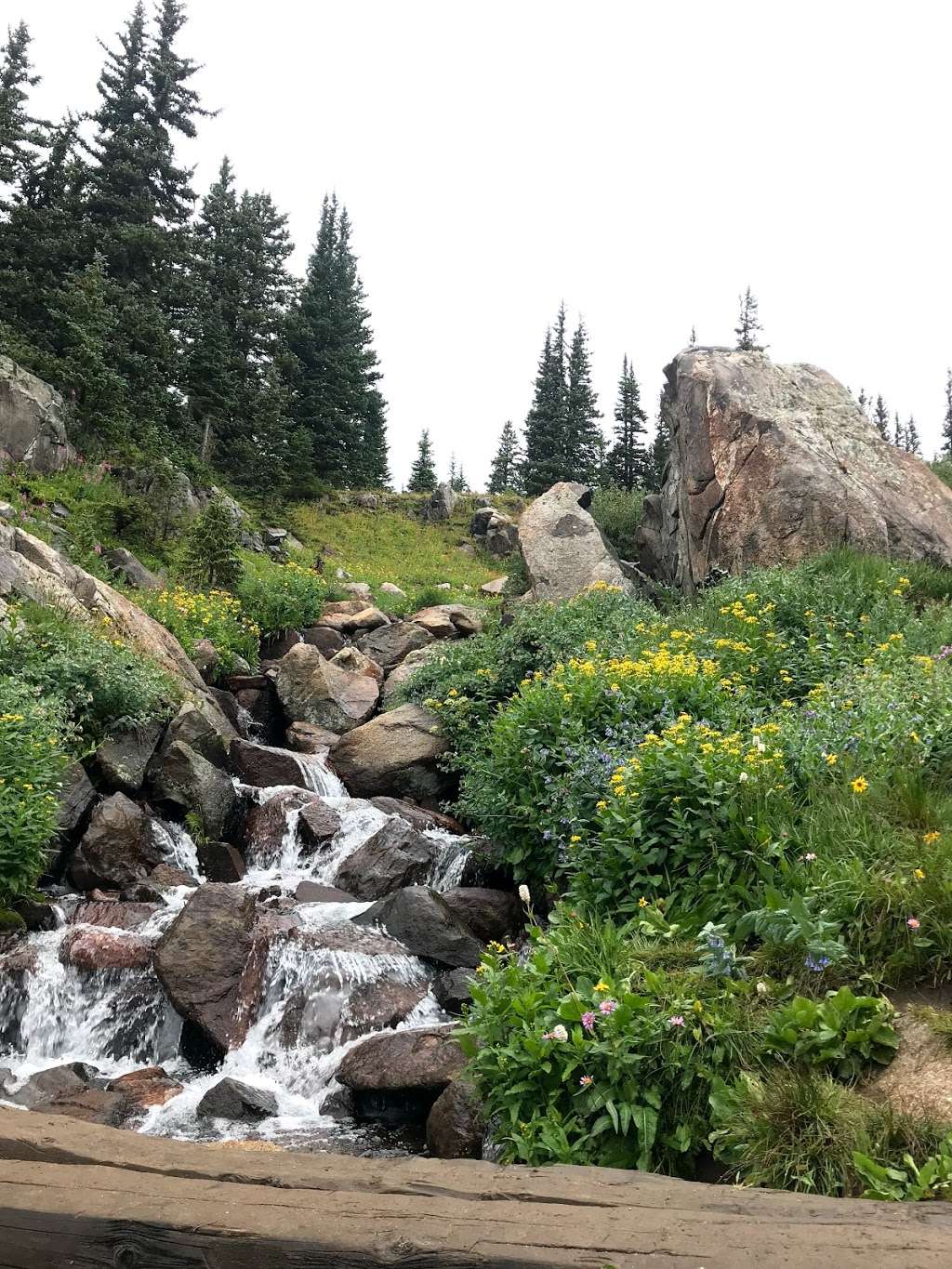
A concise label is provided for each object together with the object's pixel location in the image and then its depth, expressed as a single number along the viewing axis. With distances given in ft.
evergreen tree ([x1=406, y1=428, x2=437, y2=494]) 166.06
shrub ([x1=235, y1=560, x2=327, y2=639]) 57.62
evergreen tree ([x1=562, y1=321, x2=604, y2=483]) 146.72
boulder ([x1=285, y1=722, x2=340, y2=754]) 41.14
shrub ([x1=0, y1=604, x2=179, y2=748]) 29.91
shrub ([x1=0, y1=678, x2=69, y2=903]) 22.49
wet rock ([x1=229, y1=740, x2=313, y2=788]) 36.14
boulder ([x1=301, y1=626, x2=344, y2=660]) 55.93
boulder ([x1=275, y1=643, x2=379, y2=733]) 44.47
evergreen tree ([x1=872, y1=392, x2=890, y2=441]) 192.54
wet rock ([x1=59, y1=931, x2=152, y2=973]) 22.17
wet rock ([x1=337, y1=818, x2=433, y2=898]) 28.27
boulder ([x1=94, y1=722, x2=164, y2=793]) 30.07
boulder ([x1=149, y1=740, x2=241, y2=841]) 31.27
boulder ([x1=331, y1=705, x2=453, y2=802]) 36.32
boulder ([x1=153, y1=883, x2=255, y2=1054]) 20.99
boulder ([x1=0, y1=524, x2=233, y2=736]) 35.60
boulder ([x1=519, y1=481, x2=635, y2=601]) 61.82
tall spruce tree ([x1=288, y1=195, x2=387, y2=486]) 118.73
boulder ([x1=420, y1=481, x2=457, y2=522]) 118.52
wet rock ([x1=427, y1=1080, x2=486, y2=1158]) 15.75
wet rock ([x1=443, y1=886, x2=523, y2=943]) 25.13
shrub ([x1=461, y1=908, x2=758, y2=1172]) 12.08
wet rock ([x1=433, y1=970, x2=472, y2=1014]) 21.97
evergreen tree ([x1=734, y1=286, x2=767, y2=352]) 169.27
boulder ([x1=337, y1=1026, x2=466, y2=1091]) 17.76
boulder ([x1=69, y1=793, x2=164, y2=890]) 26.58
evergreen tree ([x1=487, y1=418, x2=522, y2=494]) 237.57
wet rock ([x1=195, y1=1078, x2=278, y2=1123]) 18.30
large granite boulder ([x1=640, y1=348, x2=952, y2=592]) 42.42
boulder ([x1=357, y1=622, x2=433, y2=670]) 54.39
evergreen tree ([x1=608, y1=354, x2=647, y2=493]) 162.09
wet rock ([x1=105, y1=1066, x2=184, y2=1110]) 18.74
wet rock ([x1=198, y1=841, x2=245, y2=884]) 29.84
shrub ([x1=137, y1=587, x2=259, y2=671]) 47.60
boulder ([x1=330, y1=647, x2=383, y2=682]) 49.93
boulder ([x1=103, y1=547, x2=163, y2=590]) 54.44
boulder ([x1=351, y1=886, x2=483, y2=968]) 23.66
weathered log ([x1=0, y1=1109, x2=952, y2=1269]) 8.20
